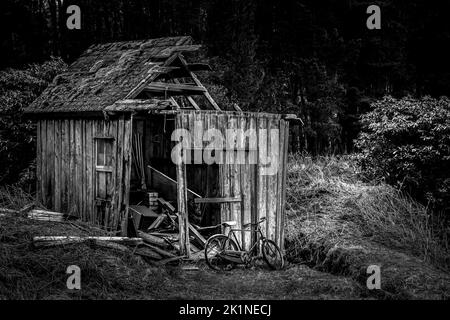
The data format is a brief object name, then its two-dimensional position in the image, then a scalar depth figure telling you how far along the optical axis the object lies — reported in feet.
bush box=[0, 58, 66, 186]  52.11
